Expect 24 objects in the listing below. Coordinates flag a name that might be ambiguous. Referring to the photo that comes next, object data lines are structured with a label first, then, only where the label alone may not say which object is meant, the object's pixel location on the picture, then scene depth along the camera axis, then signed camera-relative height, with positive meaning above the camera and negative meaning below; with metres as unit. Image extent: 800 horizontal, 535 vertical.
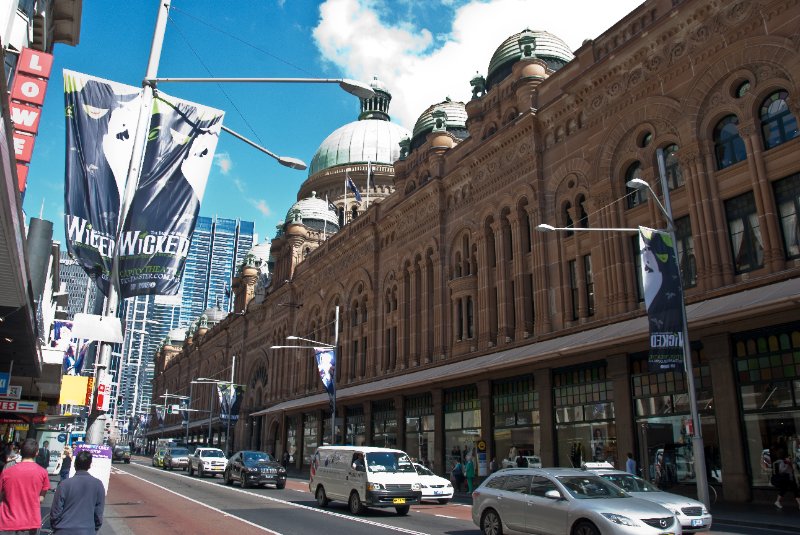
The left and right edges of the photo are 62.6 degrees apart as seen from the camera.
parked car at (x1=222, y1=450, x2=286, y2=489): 31.30 -1.26
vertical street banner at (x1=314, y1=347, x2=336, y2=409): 37.78 +4.19
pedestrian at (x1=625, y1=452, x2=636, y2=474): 21.78 -0.67
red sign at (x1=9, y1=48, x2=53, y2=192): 16.09 +8.63
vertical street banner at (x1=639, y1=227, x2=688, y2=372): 17.98 +3.93
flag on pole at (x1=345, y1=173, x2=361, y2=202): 55.21 +20.67
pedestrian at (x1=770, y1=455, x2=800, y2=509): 17.92 -0.87
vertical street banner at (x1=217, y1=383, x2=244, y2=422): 58.16 +3.41
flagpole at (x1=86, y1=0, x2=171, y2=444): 10.48 +4.22
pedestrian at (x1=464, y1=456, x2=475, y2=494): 29.16 -1.20
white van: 19.50 -1.06
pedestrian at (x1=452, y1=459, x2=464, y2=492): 31.12 -1.45
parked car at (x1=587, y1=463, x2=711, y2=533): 13.31 -1.10
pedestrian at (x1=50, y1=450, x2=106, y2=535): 7.89 -0.74
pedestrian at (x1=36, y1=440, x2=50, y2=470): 24.48 -0.55
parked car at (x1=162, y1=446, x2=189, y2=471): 52.31 -1.21
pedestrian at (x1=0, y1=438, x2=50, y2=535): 8.05 -0.66
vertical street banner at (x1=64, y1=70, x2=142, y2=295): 10.57 +4.48
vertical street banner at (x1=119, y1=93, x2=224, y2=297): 11.01 +4.19
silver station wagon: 11.10 -1.12
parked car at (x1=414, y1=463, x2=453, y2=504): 23.23 -1.53
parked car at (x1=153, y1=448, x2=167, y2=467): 56.83 -1.25
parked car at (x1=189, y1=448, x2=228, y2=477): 41.31 -1.12
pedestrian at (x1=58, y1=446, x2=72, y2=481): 12.26 -0.46
